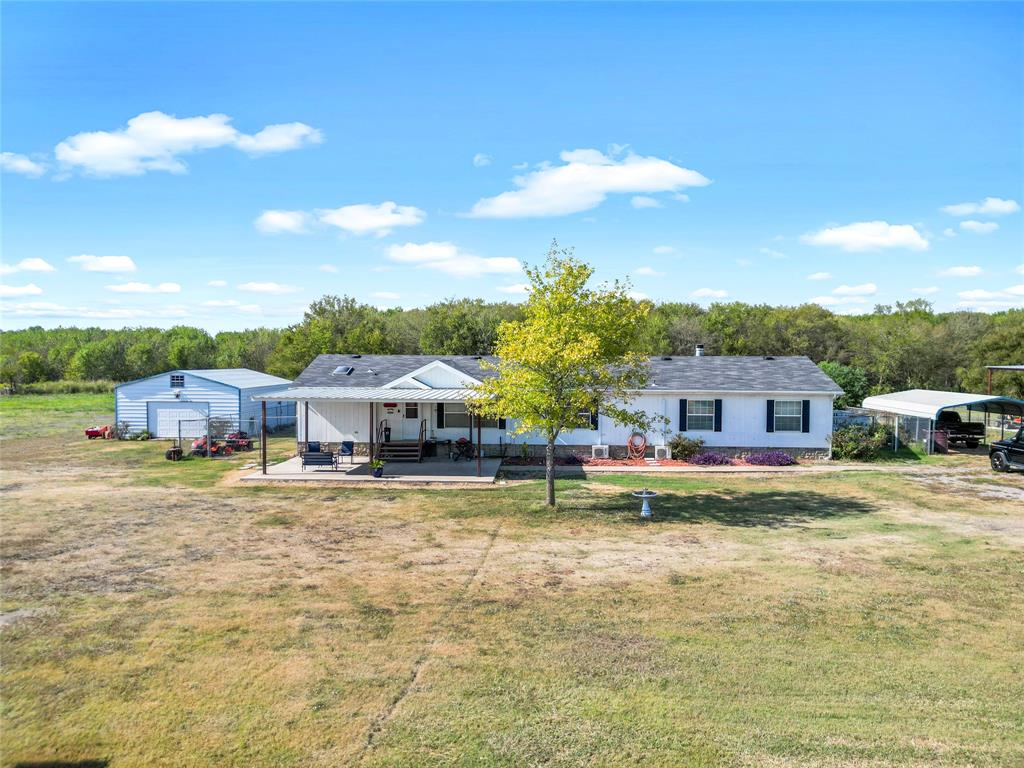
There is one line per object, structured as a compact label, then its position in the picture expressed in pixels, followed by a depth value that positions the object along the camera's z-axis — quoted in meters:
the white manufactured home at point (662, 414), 25.91
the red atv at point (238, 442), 28.92
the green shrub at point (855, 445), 25.97
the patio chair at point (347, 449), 26.18
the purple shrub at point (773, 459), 25.05
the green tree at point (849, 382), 35.78
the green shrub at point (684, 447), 25.72
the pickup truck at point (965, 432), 28.39
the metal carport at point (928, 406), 27.16
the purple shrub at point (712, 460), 25.22
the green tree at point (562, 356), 17.11
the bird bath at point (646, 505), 16.56
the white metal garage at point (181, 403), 32.38
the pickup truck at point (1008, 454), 22.38
